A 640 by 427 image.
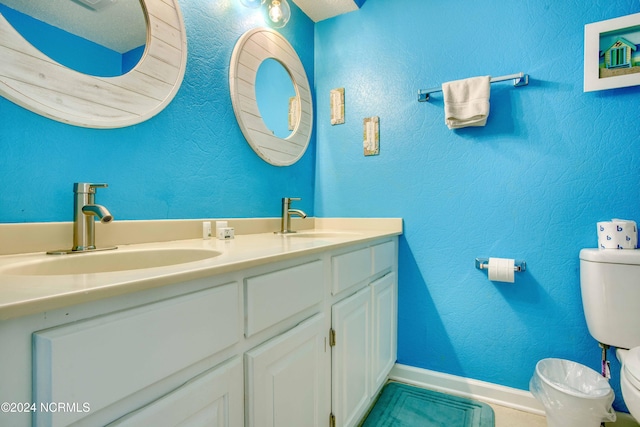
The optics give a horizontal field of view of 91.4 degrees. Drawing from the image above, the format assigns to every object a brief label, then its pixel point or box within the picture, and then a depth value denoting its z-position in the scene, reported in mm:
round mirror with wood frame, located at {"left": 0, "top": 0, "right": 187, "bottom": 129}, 789
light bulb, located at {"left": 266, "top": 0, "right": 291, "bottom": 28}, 1604
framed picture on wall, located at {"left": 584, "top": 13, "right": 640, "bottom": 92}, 1304
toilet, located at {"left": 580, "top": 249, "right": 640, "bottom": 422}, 1198
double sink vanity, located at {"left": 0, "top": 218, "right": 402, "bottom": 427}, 411
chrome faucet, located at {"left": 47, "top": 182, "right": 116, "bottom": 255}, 868
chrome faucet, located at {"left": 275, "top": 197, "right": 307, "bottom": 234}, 1632
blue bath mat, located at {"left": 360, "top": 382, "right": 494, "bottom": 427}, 1388
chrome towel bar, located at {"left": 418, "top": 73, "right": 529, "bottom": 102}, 1459
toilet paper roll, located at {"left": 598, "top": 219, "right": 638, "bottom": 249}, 1250
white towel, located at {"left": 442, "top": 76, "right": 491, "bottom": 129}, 1493
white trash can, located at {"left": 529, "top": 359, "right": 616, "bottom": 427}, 1166
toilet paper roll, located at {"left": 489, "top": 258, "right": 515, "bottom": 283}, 1472
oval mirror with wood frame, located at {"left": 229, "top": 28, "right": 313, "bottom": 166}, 1435
